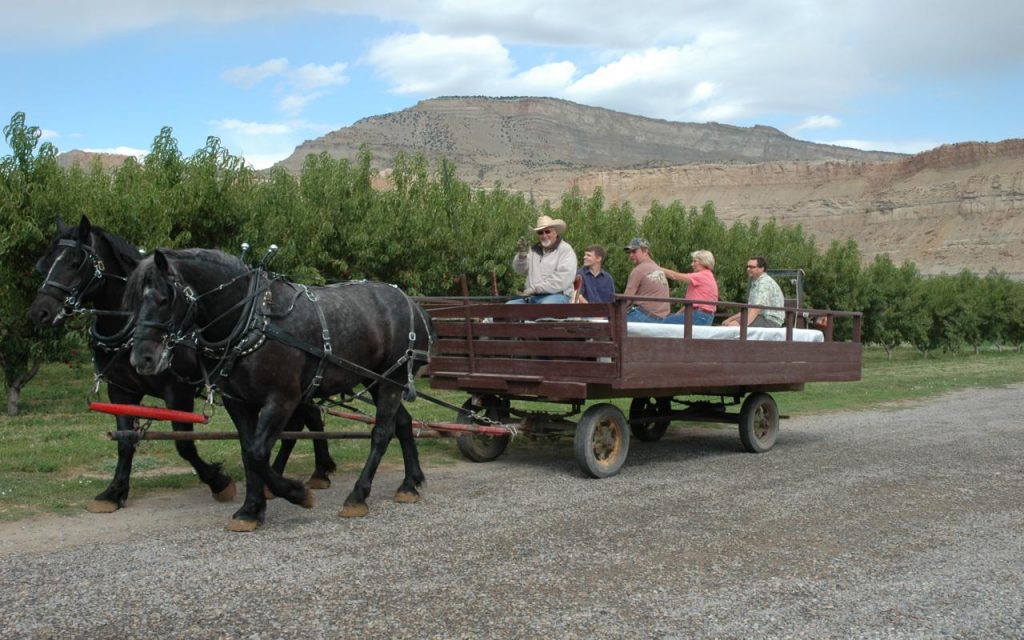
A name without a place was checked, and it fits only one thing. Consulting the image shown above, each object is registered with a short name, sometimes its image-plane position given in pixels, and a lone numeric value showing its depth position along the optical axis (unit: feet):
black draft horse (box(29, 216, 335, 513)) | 22.30
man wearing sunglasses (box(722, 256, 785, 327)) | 34.65
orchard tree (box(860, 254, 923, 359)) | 135.44
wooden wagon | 26.96
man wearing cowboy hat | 30.01
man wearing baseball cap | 31.22
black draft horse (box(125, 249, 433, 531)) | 20.12
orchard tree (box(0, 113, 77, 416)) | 43.65
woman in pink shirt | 32.88
